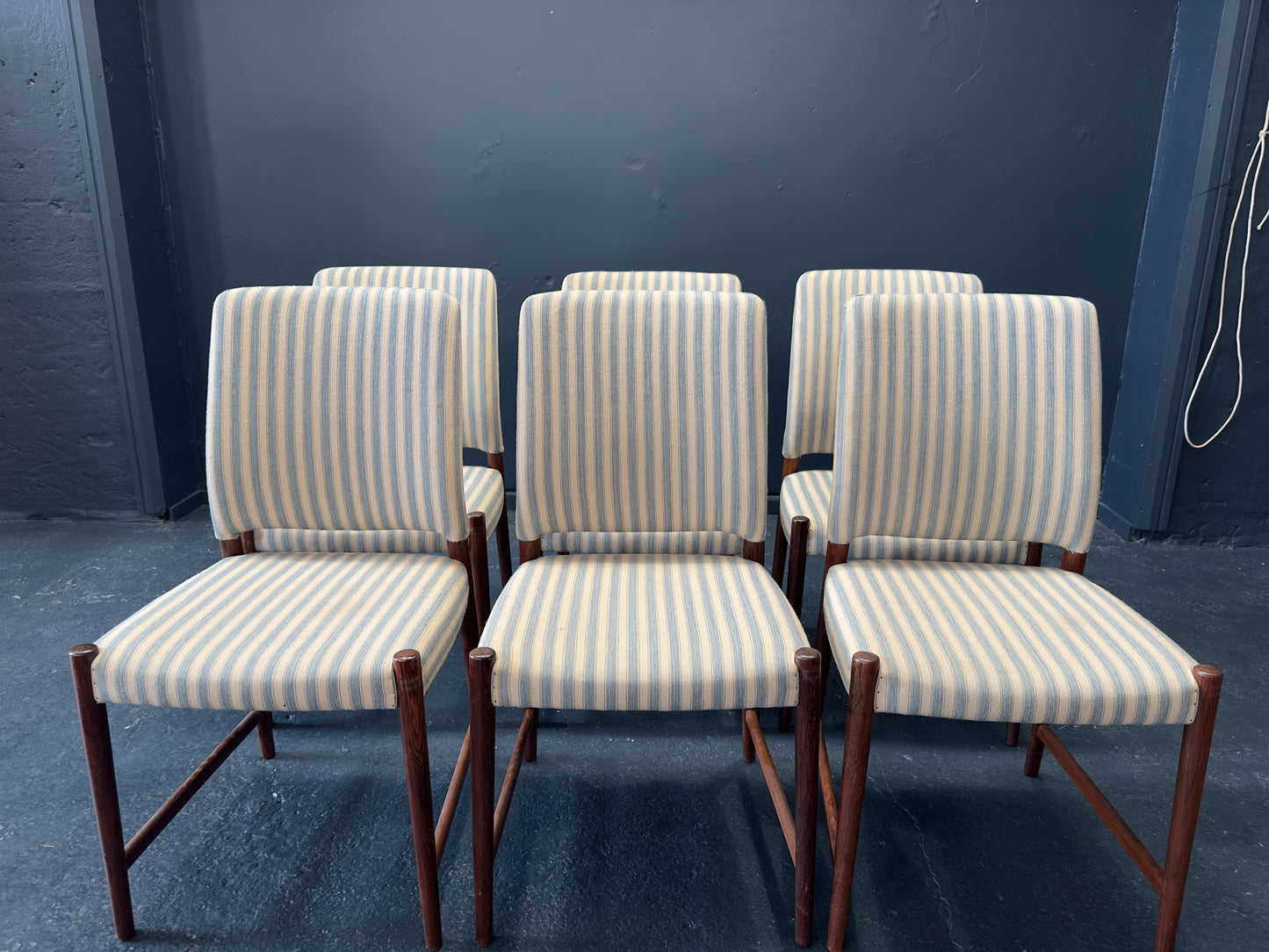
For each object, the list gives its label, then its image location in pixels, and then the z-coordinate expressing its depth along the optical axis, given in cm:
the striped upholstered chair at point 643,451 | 130
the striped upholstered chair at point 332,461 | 125
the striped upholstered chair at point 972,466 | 121
